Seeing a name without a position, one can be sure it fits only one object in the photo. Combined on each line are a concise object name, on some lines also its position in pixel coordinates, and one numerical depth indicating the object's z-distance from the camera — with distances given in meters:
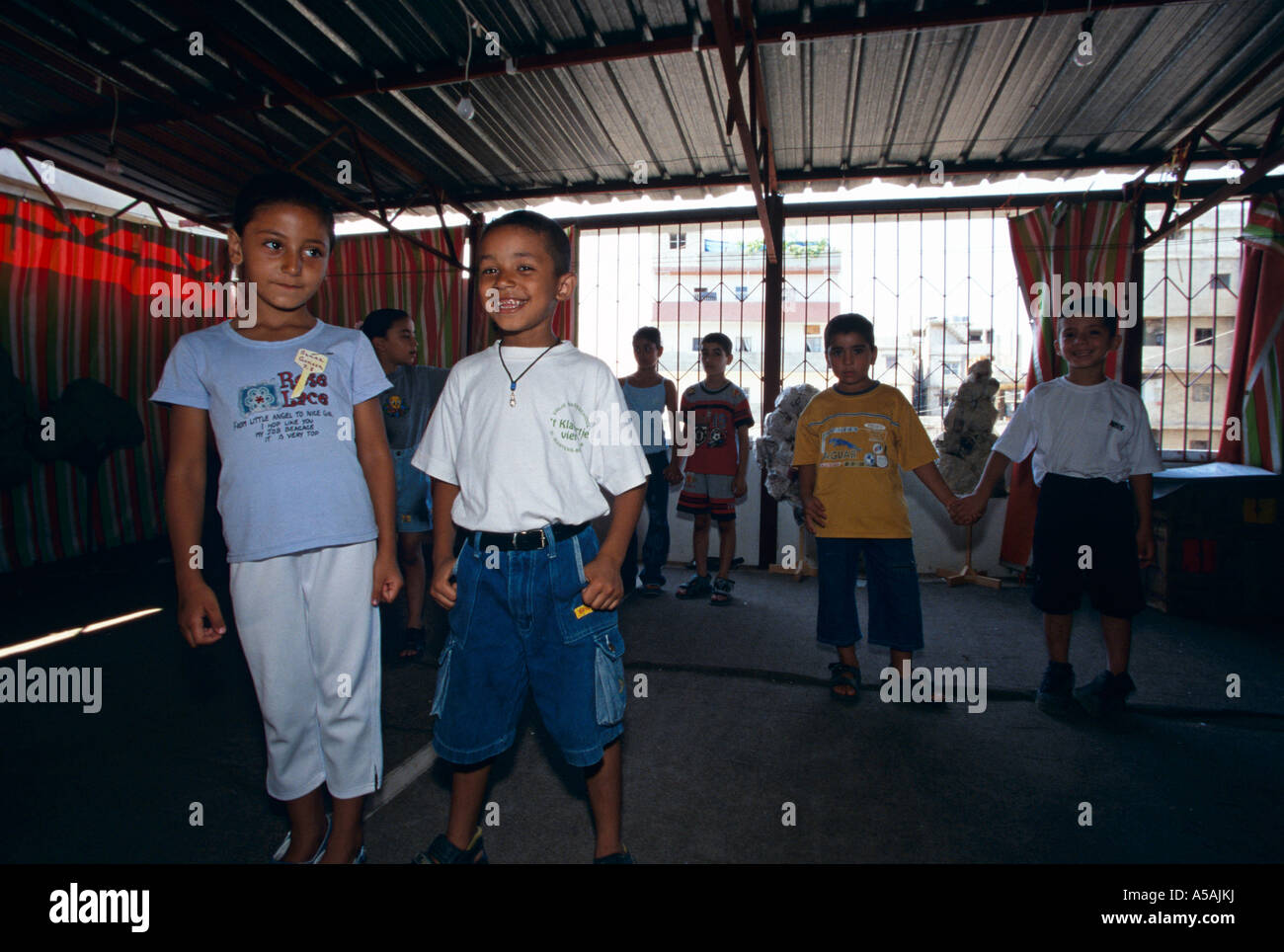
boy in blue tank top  5.15
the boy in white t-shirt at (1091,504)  2.81
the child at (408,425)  3.47
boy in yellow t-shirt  2.99
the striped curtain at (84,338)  5.90
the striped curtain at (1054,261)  5.81
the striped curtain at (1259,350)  5.40
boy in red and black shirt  5.16
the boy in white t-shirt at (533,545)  1.60
